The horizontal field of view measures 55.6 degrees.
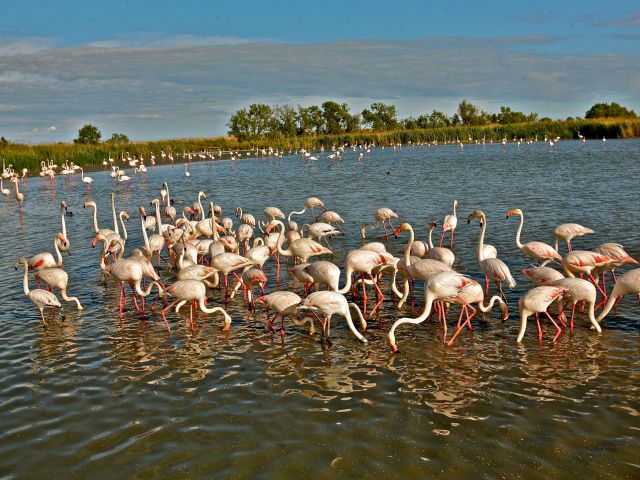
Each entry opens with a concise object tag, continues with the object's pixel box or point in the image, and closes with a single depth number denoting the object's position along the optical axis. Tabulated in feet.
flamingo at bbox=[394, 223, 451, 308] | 32.42
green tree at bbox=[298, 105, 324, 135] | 387.75
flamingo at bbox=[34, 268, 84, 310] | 36.32
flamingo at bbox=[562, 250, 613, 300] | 32.30
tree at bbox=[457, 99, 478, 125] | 412.57
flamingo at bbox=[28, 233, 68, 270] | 41.47
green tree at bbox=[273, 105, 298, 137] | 382.63
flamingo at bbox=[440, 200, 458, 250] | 50.14
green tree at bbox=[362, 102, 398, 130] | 410.93
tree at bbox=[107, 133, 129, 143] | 304.34
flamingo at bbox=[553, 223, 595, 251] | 41.75
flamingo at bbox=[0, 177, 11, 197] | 107.30
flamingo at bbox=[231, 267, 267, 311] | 35.35
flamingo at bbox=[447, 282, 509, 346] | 29.00
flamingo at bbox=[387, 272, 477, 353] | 28.66
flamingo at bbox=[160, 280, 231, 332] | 31.83
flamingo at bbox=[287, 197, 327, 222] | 63.26
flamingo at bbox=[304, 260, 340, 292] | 32.68
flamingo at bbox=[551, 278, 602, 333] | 28.30
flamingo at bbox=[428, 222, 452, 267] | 36.32
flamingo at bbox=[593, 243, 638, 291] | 32.96
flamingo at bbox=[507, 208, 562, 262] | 36.99
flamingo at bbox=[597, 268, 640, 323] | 28.53
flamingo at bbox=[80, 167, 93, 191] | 118.85
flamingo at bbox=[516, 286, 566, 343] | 27.76
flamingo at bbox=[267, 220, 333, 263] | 41.04
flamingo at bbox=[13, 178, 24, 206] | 95.91
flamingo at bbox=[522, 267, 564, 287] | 30.71
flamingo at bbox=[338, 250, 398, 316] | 33.73
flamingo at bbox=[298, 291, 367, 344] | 28.25
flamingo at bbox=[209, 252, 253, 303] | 37.37
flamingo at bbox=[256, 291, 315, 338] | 29.66
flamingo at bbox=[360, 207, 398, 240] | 54.75
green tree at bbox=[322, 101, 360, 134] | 390.83
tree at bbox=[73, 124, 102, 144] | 306.35
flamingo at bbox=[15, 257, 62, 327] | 32.63
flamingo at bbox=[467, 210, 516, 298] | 32.71
